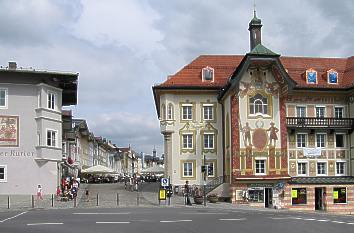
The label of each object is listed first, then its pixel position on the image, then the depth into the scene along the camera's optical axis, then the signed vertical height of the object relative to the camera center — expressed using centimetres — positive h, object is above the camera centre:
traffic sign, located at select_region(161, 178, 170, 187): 3784 -151
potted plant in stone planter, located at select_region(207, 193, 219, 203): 4384 -305
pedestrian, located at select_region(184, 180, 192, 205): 3938 -286
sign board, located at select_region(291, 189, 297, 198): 4873 -298
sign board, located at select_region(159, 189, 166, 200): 3791 -227
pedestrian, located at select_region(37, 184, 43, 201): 3947 -232
